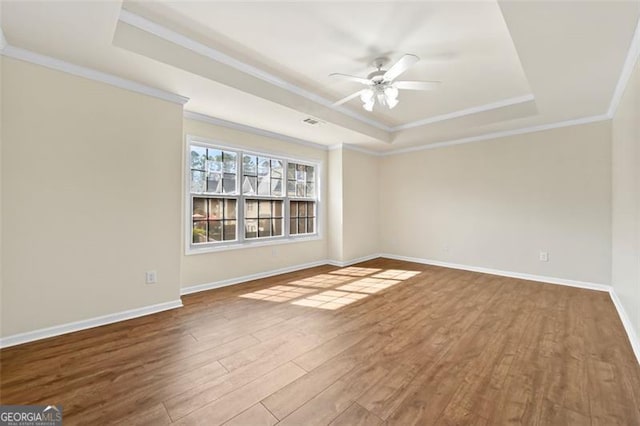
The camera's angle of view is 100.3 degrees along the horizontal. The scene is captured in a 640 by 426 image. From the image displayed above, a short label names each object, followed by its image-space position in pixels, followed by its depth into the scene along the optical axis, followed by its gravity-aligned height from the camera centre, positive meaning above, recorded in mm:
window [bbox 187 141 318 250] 3969 +250
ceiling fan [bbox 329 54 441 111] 2722 +1355
